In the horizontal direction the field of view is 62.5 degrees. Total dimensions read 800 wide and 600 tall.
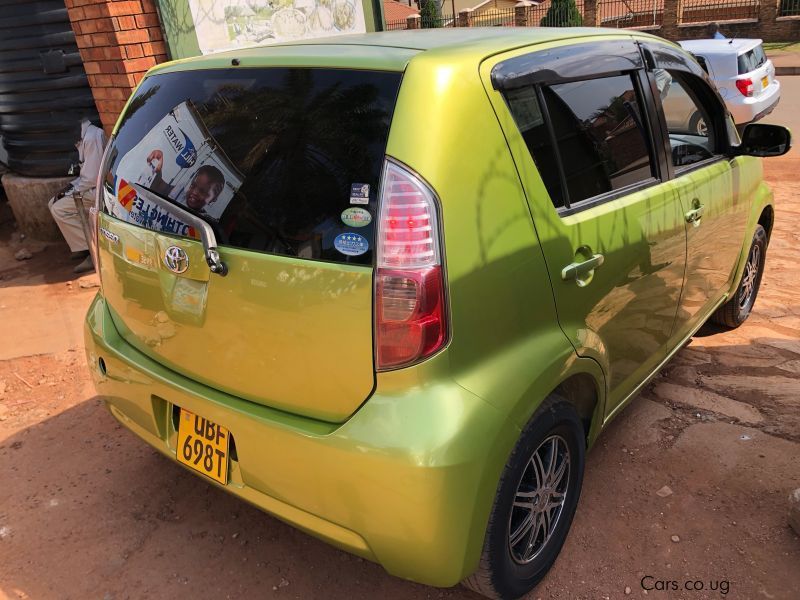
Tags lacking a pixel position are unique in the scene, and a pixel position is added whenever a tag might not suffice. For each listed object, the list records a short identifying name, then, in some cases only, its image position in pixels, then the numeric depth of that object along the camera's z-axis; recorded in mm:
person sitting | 5566
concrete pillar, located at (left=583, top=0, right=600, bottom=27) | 26328
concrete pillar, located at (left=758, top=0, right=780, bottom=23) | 22859
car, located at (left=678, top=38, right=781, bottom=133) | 9547
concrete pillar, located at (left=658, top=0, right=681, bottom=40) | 24422
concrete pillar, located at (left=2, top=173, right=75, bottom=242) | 6320
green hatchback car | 1720
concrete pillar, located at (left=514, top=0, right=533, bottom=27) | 29547
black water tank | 5770
